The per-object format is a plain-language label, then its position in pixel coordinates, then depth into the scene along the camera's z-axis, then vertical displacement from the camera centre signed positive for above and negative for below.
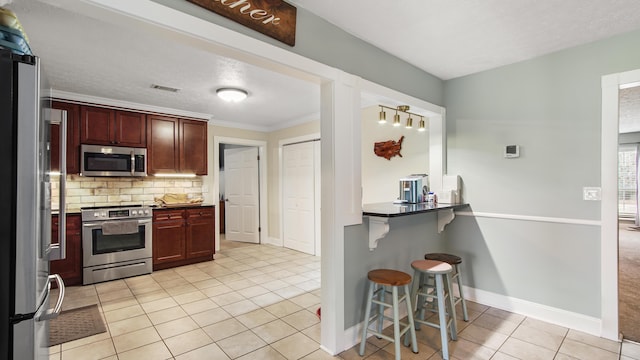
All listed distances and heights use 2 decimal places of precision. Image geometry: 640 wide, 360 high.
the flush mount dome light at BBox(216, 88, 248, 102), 3.62 +1.04
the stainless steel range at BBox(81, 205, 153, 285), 3.87 -0.83
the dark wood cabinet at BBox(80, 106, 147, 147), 4.07 +0.75
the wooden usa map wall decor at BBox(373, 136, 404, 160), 3.88 +0.43
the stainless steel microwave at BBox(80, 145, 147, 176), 4.06 +0.28
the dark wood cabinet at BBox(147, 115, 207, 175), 4.62 +0.57
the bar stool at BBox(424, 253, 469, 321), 2.74 -0.73
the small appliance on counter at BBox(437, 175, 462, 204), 3.25 -0.10
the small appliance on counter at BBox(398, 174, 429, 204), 3.10 -0.09
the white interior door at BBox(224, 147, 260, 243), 6.30 -0.30
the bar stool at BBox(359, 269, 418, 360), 2.11 -0.88
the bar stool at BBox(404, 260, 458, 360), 2.22 -0.96
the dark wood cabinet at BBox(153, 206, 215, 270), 4.43 -0.85
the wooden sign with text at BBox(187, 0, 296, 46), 1.66 +0.97
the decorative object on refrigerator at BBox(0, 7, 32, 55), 1.08 +0.54
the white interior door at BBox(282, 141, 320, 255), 5.33 -0.27
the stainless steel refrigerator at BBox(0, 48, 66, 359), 1.00 -0.07
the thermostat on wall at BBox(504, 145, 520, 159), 2.96 +0.29
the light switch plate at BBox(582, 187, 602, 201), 2.54 -0.11
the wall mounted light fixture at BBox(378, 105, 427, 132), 2.88 +0.63
